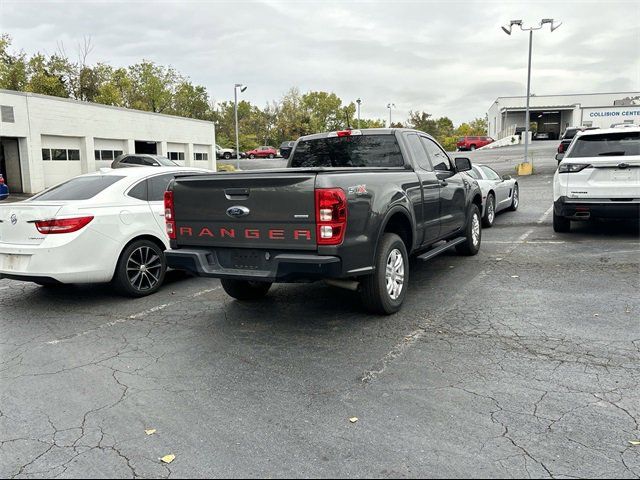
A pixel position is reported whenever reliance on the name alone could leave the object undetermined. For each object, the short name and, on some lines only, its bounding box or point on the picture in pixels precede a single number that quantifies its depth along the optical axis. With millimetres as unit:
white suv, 8141
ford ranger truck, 4406
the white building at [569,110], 56812
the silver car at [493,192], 10992
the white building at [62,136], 25031
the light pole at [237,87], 36691
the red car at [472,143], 54594
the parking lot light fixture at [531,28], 22116
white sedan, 5719
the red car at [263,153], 59969
